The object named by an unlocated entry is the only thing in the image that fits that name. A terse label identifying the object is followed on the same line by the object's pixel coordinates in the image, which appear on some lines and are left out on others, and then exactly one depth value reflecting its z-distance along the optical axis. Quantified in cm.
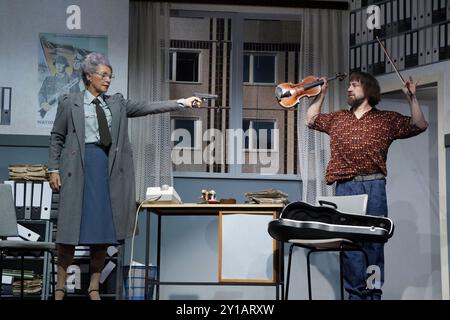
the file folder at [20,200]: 615
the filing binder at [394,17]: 668
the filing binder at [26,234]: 617
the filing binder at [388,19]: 673
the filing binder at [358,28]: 690
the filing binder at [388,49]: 670
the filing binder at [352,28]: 694
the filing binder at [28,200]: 616
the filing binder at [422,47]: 648
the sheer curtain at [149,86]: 667
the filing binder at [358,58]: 691
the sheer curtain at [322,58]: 683
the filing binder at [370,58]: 681
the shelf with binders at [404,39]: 638
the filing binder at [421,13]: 649
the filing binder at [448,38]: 629
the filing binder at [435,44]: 638
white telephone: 554
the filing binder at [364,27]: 686
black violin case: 471
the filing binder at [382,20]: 677
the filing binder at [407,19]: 659
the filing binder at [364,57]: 686
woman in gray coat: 479
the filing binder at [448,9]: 632
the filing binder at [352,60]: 695
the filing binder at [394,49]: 668
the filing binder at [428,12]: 645
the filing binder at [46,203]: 616
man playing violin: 508
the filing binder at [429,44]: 643
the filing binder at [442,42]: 632
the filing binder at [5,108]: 662
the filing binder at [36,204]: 616
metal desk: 543
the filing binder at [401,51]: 664
